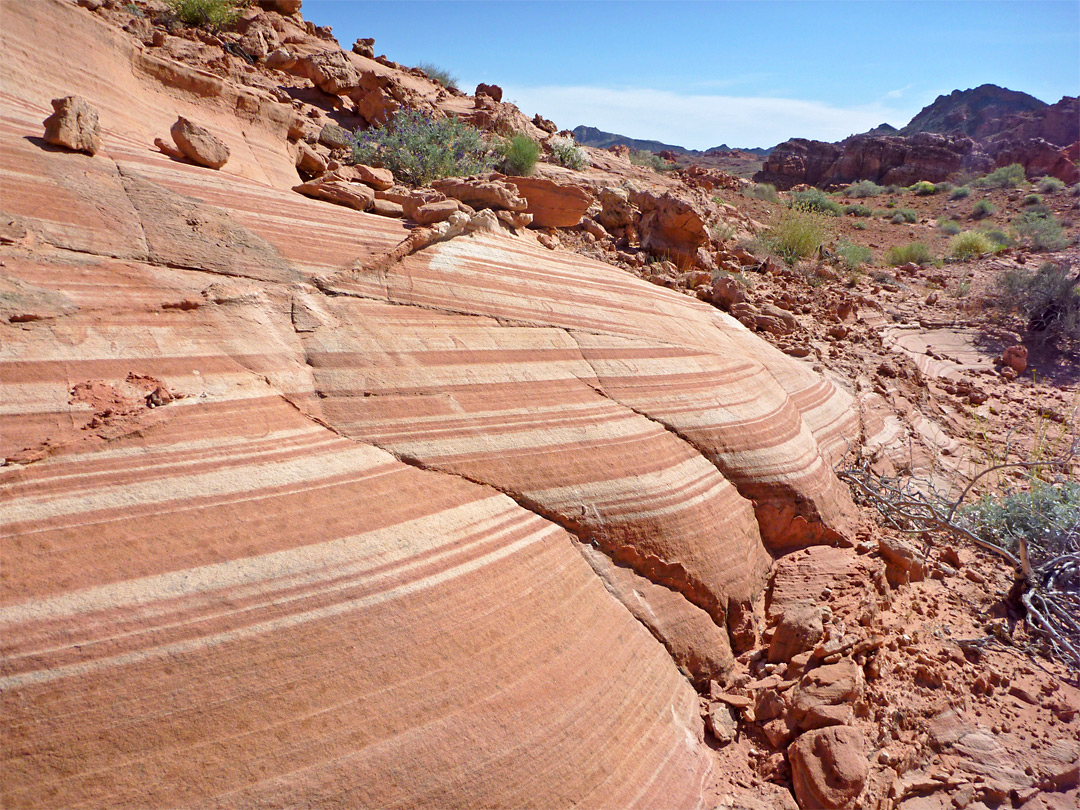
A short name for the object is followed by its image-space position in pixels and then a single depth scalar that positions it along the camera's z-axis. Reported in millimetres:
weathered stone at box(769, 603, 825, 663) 2488
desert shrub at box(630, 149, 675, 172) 15053
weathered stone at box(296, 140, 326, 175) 4883
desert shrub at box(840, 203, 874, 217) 19469
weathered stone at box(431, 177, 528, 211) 4000
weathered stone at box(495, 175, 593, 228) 4836
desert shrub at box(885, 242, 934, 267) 12031
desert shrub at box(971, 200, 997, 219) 18438
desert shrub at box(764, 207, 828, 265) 8742
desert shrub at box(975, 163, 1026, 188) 23062
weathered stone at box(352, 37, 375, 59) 11438
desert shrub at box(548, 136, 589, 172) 9844
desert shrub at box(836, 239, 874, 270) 9492
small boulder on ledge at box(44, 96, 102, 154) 2445
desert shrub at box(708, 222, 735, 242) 8562
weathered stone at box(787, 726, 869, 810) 1947
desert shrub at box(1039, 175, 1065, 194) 20841
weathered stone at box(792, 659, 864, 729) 2172
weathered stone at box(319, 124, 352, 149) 6391
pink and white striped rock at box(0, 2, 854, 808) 1457
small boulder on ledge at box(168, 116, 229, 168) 3021
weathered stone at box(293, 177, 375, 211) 3471
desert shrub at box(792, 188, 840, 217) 18606
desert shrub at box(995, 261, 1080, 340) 7605
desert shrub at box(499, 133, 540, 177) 8070
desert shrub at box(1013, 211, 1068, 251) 12711
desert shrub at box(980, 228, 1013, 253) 13477
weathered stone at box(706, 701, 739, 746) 2195
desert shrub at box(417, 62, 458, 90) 12977
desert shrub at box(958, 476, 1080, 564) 3291
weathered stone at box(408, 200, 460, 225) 3371
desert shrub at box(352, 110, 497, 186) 5520
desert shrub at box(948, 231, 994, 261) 12398
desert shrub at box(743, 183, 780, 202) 18245
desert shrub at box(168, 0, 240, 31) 8438
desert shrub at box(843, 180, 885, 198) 25172
